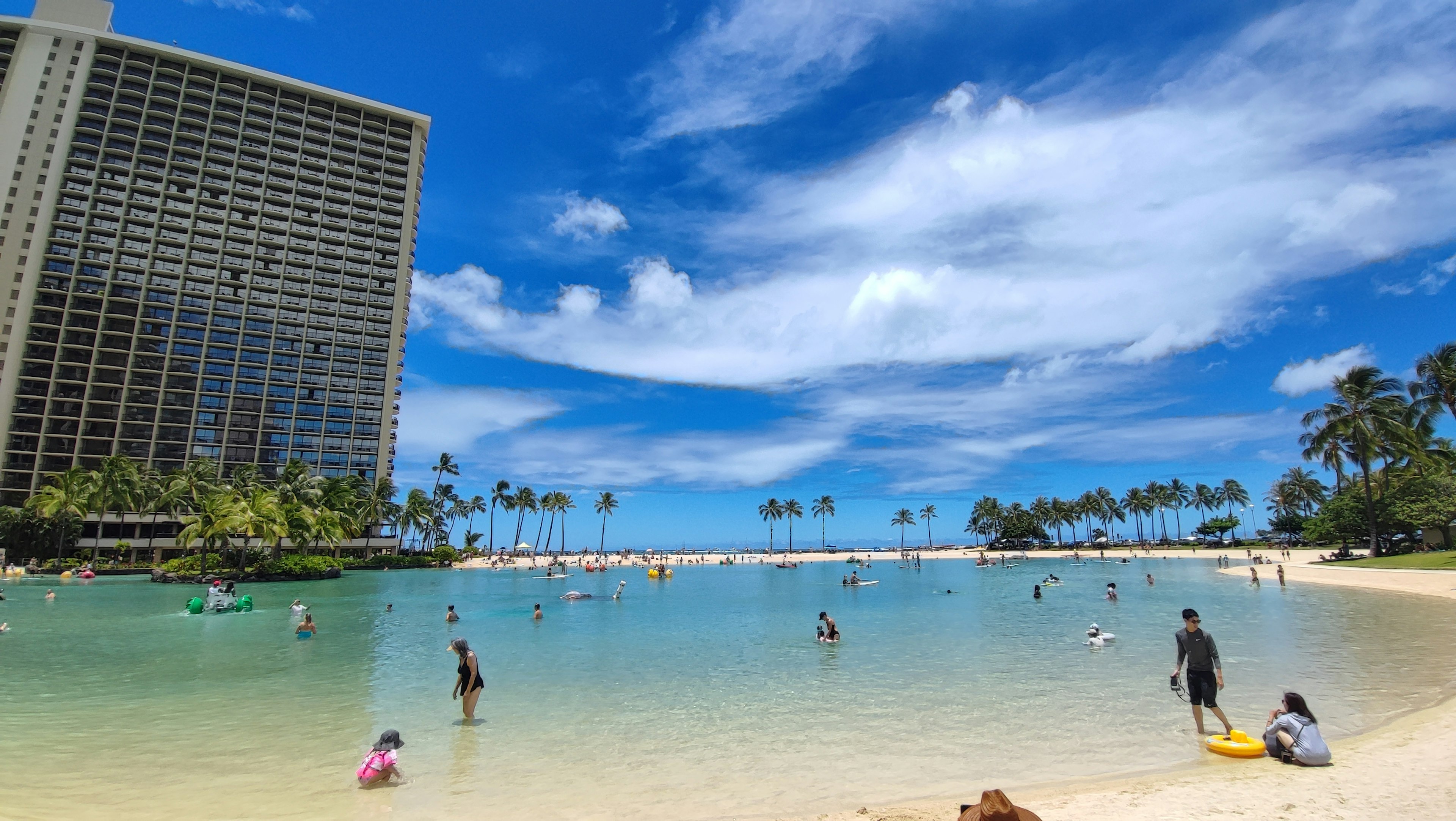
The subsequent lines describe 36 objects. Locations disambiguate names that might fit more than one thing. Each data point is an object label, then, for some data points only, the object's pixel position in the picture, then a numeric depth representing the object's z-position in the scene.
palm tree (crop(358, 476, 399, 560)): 92.31
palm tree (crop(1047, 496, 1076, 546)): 157.88
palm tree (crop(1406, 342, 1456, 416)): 44.53
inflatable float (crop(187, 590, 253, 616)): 35.75
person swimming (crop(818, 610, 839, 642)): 25.03
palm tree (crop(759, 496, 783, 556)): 176.38
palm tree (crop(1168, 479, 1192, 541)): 145.62
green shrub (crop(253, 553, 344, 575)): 63.79
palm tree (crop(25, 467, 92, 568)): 63.78
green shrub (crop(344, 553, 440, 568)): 88.31
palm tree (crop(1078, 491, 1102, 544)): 153.50
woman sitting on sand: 9.37
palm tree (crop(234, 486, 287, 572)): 56.31
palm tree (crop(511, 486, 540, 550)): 135.00
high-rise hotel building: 86.94
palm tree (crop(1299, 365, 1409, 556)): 53.19
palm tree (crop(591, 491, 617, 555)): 152.50
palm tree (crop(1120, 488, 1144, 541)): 147.62
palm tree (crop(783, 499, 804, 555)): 176.38
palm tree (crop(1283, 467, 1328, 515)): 118.94
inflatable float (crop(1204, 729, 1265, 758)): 10.22
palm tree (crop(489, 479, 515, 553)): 131.38
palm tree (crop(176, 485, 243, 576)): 55.03
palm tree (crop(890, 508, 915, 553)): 185.00
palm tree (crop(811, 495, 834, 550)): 178.88
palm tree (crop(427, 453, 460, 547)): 116.75
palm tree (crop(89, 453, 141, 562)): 65.81
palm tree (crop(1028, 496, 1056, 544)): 160.50
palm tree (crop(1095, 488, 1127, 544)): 152.50
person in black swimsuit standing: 13.53
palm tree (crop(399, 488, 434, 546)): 101.38
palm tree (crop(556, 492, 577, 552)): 141.75
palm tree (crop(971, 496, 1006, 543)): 163.12
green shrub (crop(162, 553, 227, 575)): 60.41
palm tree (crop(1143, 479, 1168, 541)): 145.75
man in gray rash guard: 10.84
